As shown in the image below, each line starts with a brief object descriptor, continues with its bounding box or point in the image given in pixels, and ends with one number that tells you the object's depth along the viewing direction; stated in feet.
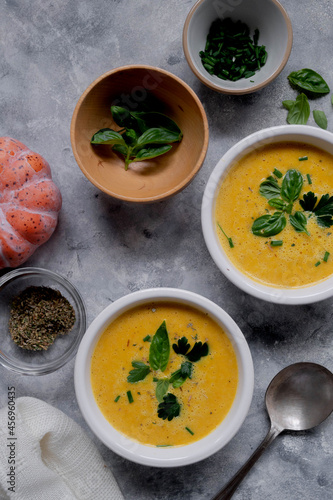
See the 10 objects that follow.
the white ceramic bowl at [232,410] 2.79
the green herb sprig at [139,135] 2.86
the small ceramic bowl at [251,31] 2.86
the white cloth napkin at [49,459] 2.88
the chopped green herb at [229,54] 2.93
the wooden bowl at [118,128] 2.83
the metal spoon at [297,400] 2.91
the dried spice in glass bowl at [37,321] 2.92
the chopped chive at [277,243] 2.81
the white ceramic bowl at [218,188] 2.79
